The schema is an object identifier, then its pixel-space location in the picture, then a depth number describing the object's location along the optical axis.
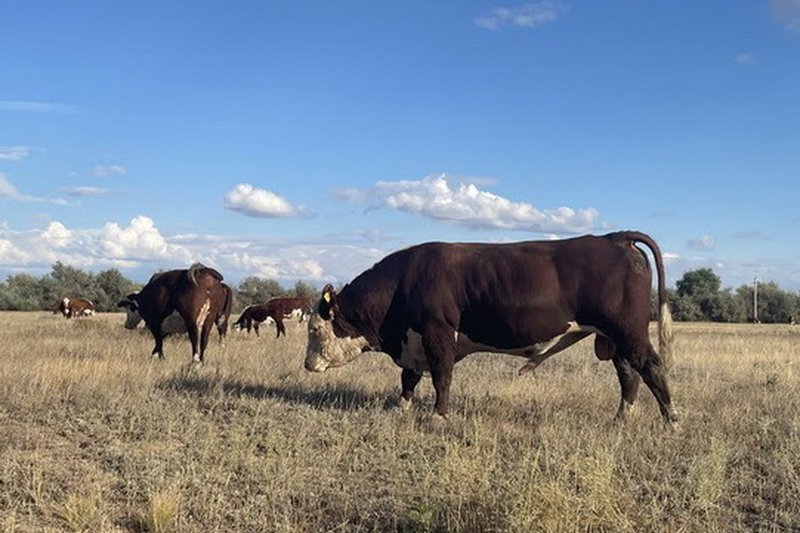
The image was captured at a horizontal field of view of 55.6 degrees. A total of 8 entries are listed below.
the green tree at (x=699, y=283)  72.25
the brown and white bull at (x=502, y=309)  8.79
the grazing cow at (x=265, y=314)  28.83
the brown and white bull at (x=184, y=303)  14.75
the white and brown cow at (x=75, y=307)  43.25
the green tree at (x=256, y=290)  66.75
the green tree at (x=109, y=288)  64.75
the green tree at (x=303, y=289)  64.91
